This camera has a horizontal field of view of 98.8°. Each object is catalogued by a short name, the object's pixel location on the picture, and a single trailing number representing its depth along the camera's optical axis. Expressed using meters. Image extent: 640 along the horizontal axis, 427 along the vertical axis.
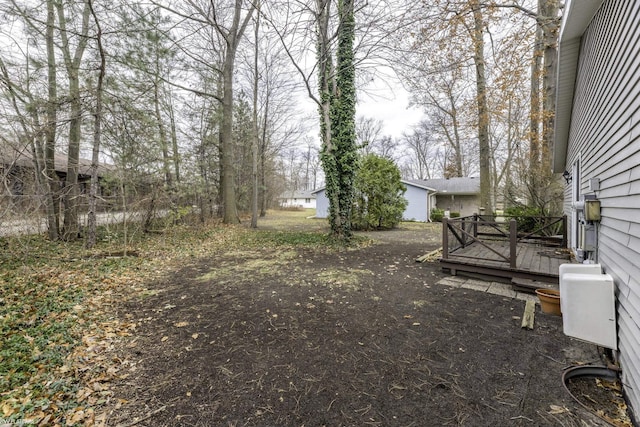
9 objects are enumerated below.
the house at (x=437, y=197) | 18.98
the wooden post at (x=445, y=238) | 5.46
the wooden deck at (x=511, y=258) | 4.58
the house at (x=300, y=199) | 43.78
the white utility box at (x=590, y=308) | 2.45
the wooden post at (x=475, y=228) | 7.33
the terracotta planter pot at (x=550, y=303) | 3.48
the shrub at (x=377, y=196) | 13.53
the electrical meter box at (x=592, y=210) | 3.24
